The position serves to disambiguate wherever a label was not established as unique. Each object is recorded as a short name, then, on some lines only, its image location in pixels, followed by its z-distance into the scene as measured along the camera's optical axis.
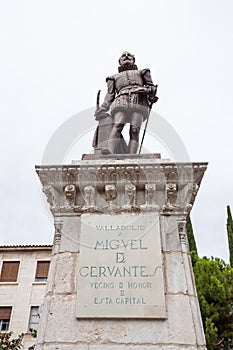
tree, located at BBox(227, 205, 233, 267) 34.01
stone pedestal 3.69
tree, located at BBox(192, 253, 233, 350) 15.37
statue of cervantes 5.57
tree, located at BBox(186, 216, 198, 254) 24.94
